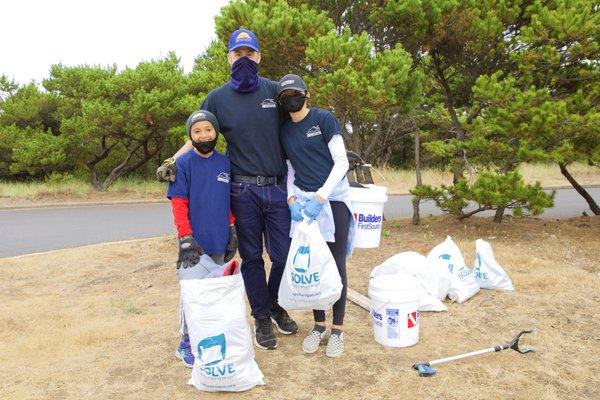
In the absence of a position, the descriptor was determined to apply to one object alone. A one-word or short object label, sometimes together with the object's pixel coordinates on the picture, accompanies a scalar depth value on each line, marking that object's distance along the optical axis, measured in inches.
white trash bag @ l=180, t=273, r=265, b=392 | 110.9
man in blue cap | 129.7
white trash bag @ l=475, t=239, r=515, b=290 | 184.4
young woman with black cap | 127.4
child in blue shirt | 120.4
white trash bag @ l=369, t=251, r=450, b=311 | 171.2
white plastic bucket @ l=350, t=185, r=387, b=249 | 152.4
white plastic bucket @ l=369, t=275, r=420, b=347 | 135.0
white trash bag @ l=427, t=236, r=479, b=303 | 175.2
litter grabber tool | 118.5
